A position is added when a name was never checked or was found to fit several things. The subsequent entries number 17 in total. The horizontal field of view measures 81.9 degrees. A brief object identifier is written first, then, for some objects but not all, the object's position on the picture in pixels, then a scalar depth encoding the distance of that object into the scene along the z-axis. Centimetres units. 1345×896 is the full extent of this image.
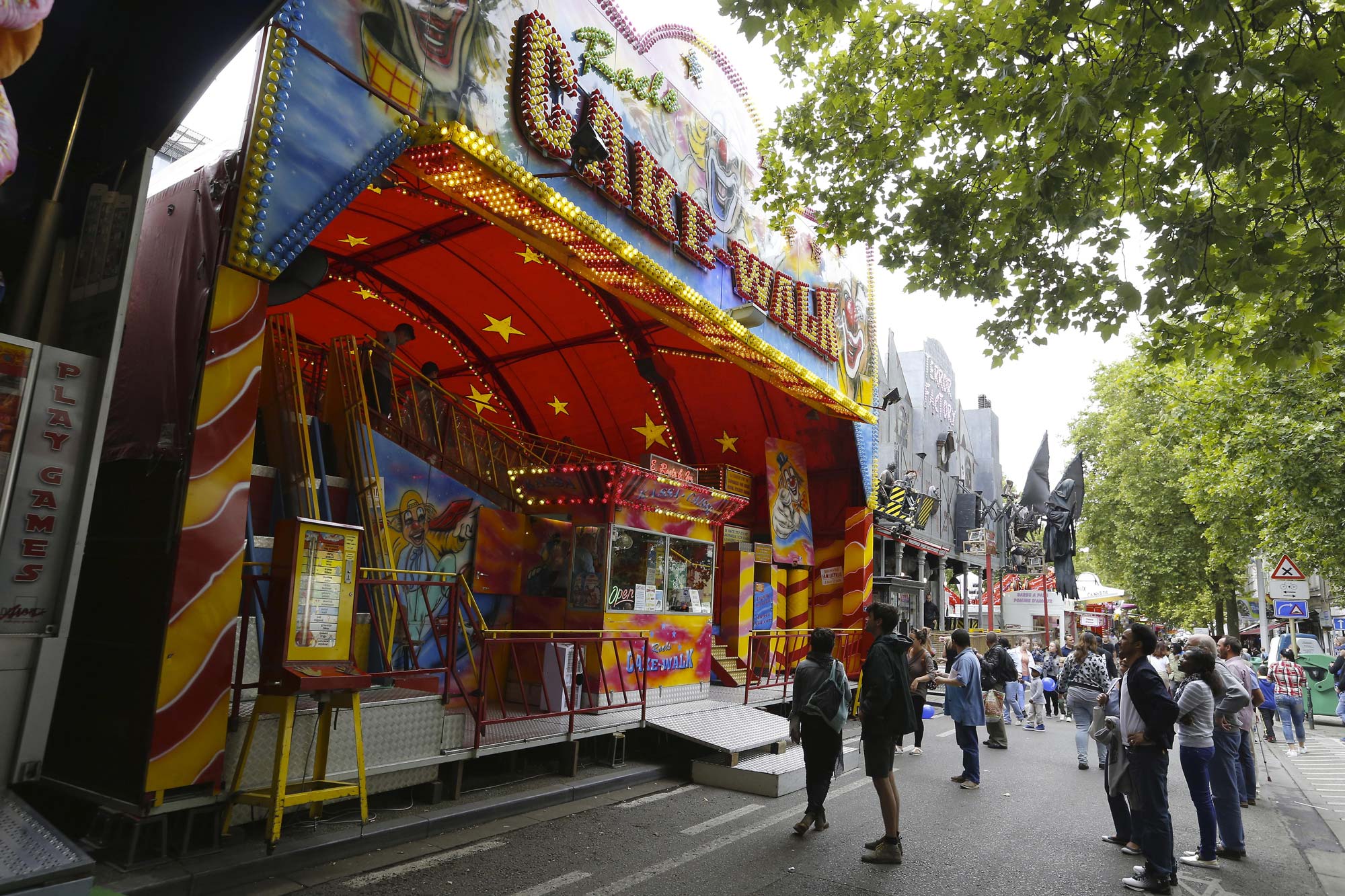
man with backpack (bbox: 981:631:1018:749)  1192
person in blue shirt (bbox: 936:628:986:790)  879
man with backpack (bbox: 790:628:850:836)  658
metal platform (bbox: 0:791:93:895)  299
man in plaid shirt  1338
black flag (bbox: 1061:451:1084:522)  2553
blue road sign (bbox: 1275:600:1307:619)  1306
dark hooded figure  2548
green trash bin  1809
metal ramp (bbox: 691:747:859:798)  791
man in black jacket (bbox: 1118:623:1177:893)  541
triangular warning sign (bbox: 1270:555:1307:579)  1297
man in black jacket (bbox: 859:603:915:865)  591
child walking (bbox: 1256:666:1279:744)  1426
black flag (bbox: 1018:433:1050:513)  2797
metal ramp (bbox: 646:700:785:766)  866
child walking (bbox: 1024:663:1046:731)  1461
